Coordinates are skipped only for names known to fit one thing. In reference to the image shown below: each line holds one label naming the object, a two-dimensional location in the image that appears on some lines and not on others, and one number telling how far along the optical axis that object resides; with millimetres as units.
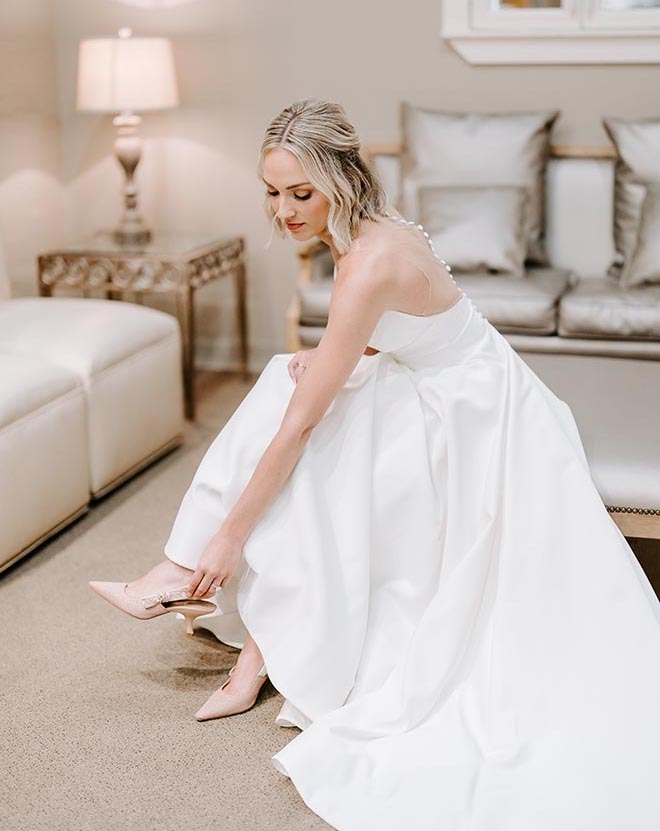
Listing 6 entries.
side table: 3875
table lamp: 4008
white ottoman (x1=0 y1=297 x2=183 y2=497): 3100
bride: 1868
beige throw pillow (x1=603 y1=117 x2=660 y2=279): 3795
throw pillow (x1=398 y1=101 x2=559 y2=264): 3930
